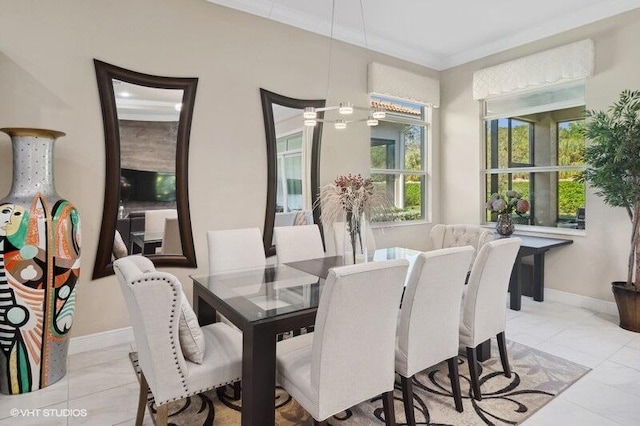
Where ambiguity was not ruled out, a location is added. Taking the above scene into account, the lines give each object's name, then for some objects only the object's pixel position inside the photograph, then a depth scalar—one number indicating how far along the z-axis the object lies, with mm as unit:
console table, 4055
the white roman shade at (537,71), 4082
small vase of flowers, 4406
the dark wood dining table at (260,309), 1756
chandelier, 2811
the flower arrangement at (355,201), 2854
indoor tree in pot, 3396
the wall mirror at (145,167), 3156
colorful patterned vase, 2389
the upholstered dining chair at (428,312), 1984
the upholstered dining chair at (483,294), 2354
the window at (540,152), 4383
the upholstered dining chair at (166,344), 1604
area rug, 2184
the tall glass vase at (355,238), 2891
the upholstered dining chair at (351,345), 1605
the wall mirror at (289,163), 4027
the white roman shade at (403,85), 4785
